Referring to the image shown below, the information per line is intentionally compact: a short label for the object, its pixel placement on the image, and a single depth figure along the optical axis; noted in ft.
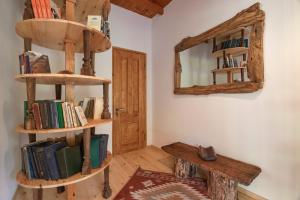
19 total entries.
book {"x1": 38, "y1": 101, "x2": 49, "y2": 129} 4.31
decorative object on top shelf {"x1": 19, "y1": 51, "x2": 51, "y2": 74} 4.27
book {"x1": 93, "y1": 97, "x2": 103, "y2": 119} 5.63
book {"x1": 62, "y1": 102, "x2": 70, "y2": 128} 4.46
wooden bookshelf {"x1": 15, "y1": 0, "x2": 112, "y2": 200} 4.24
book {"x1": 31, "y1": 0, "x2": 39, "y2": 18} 4.11
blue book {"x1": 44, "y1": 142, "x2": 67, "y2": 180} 4.40
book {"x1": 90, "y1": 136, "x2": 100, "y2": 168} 5.29
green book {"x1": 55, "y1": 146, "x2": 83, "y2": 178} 4.54
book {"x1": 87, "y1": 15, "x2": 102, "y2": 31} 4.88
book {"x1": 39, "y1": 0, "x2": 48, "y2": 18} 4.16
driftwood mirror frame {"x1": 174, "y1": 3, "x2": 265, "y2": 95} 5.77
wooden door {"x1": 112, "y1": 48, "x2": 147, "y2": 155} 10.54
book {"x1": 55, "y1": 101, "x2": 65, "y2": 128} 4.42
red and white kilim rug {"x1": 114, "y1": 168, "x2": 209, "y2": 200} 6.08
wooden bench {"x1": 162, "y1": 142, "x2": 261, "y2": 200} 5.28
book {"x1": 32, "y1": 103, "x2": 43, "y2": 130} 4.29
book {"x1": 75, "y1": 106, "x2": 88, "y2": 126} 4.62
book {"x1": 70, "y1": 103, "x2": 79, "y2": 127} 4.55
